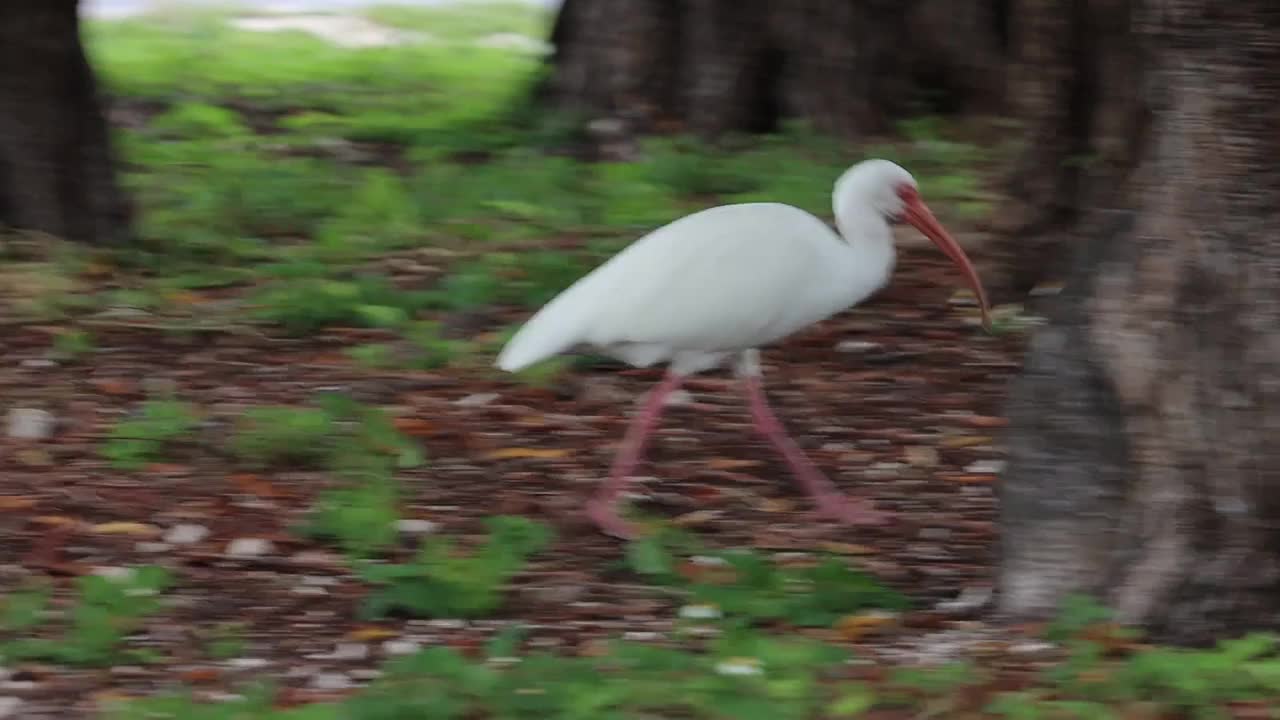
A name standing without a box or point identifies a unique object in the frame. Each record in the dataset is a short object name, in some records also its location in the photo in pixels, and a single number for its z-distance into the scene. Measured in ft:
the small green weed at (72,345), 47.11
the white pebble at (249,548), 37.52
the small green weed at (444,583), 34.32
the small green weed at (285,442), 41.34
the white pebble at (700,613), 33.88
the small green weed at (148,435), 41.57
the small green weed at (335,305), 49.60
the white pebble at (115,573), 35.60
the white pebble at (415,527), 38.13
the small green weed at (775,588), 33.60
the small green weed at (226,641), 33.01
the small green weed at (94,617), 32.50
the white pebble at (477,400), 45.19
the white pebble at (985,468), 41.75
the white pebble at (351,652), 33.17
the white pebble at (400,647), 33.01
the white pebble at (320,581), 36.16
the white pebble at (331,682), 31.71
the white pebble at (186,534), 38.11
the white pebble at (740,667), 29.68
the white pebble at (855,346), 48.91
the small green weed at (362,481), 37.22
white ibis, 40.47
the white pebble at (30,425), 42.86
